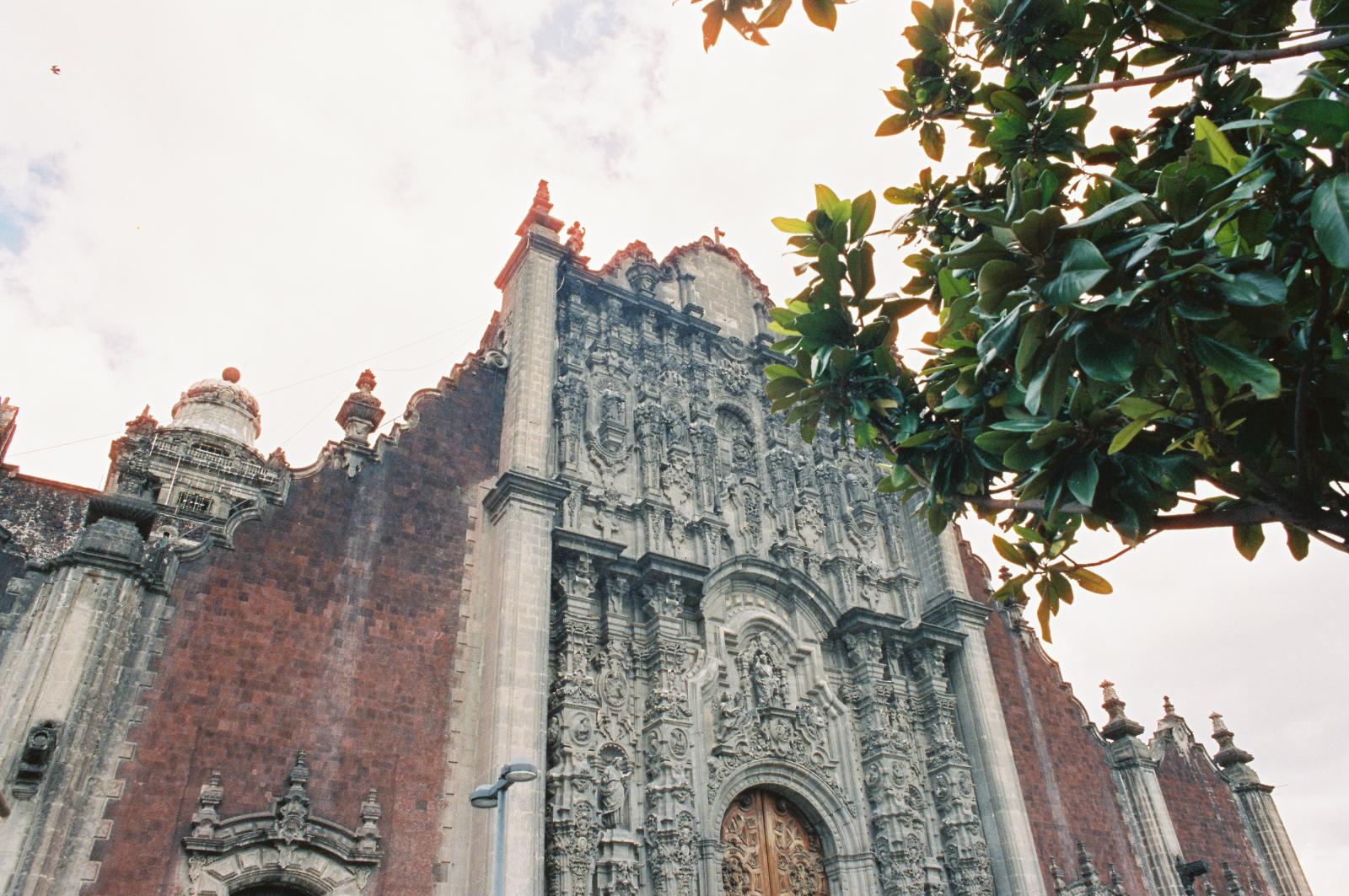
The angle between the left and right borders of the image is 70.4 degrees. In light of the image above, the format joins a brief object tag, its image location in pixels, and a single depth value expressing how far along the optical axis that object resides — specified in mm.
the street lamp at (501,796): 9380
